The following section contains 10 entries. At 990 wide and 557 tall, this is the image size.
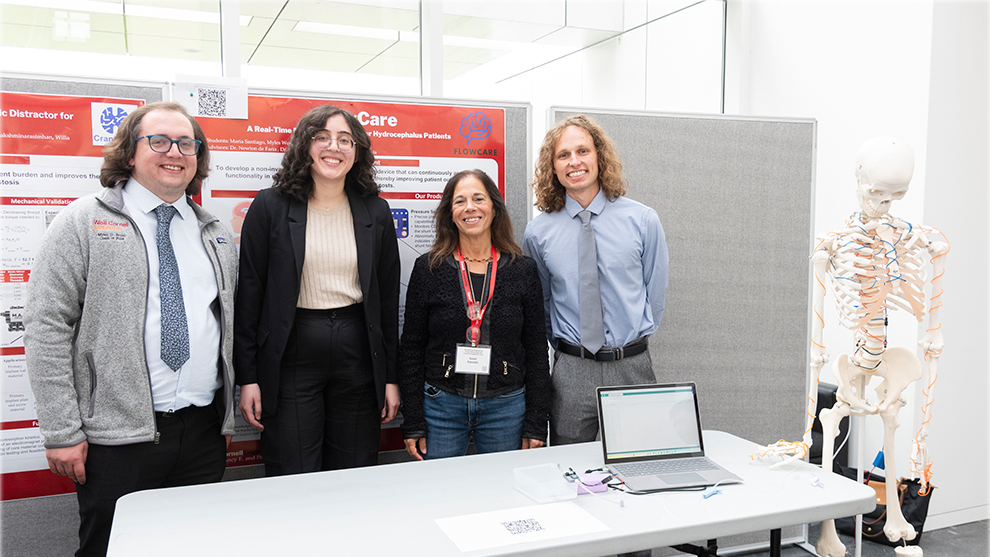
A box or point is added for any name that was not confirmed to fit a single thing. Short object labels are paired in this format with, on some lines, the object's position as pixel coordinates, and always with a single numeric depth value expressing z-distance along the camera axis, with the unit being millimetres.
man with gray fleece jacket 1745
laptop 1840
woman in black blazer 2092
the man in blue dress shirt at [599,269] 2299
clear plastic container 1642
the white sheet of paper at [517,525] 1412
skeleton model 1924
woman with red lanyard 2164
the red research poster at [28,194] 2162
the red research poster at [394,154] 2404
